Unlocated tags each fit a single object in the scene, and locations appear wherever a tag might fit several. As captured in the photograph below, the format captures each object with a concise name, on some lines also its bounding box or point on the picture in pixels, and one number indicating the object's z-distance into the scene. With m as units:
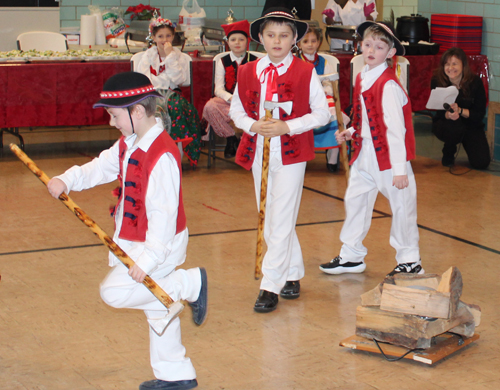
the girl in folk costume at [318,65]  6.26
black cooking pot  8.61
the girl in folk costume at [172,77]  6.76
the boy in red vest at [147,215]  2.63
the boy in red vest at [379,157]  3.88
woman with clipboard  6.87
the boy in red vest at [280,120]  3.60
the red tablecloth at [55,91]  7.05
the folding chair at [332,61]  6.67
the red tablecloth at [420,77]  8.02
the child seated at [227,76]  6.64
